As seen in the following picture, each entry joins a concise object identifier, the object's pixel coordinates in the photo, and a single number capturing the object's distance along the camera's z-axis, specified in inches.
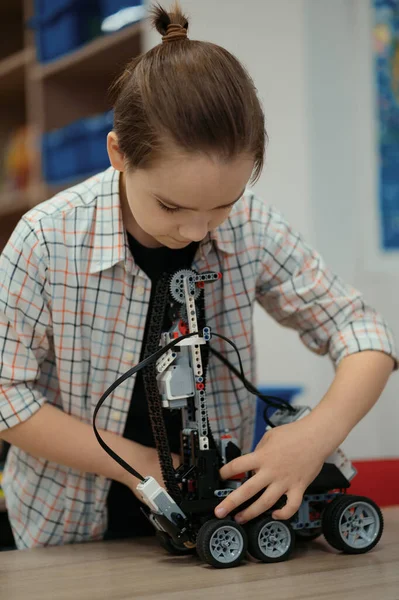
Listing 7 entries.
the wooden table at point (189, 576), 30.5
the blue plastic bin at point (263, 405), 54.2
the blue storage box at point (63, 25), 108.7
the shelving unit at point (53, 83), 105.0
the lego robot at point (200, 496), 35.3
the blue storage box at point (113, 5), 97.8
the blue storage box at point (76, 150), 104.2
